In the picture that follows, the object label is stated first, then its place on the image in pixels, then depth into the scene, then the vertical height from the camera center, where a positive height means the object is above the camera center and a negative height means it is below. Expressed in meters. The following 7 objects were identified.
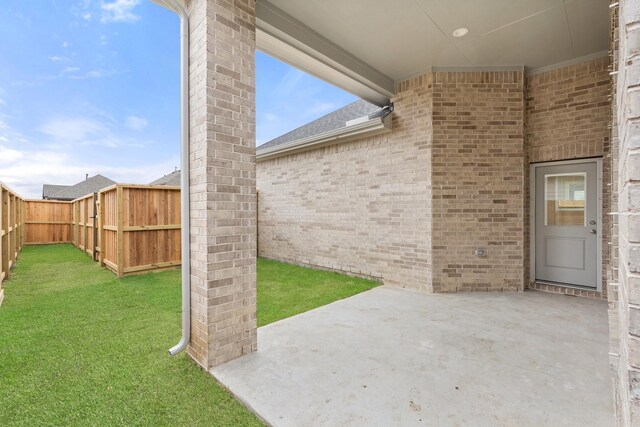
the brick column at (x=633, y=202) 0.85 +0.03
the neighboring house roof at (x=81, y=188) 25.48 +2.16
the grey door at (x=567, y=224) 4.89 -0.21
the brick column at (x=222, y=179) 2.64 +0.31
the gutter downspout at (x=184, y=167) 2.79 +0.43
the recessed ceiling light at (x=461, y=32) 4.10 +2.61
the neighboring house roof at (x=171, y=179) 19.61 +2.53
